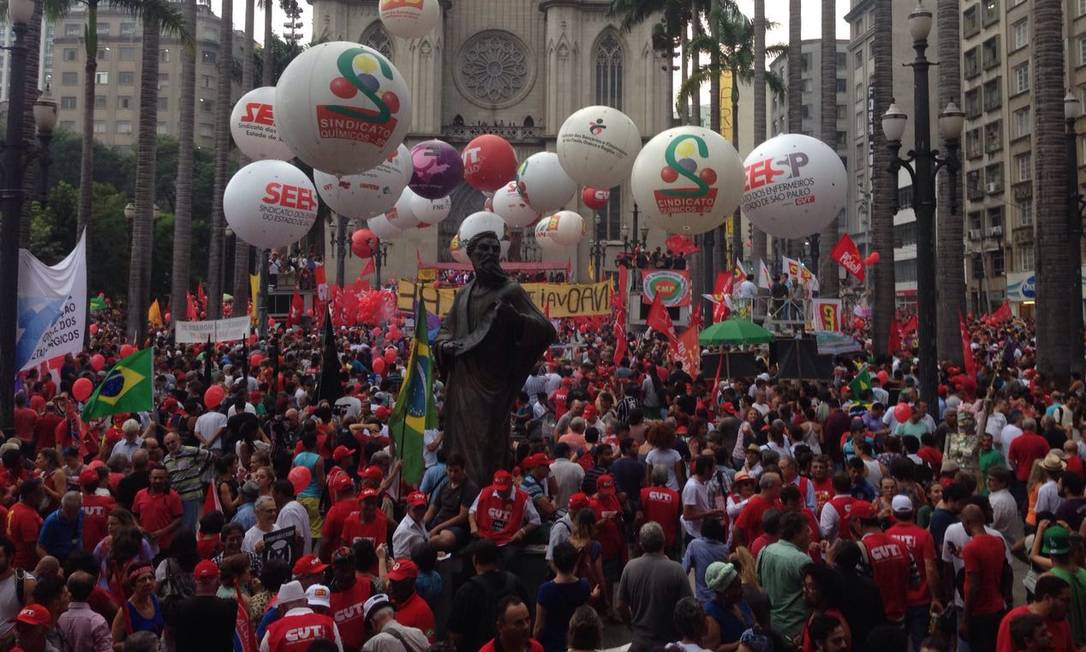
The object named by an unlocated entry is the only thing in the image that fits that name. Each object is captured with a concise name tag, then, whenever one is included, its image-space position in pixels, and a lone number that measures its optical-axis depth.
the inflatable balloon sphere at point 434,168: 21.83
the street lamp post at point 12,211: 12.31
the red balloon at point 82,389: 13.52
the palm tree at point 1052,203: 19.00
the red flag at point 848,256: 21.50
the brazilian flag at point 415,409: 9.27
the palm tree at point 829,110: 28.22
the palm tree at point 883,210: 24.30
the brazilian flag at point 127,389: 11.14
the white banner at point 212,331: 16.97
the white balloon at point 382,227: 29.69
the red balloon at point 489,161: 22.14
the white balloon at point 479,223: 26.20
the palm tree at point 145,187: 25.10
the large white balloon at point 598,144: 18.23
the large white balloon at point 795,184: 15.41
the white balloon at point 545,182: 22.91
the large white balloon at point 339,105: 11.86
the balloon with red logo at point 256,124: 18.28
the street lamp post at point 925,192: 13.44
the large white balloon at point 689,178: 14.88
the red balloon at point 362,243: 36.47
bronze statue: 8.70
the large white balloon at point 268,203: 16.97
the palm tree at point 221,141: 31.30
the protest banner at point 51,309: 12.52
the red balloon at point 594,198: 29.41
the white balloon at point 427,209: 27.88
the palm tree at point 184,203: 29.03
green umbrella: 17.41
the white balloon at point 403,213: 27.31
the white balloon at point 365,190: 17.75
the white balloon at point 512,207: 26.23
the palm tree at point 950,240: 20.38
